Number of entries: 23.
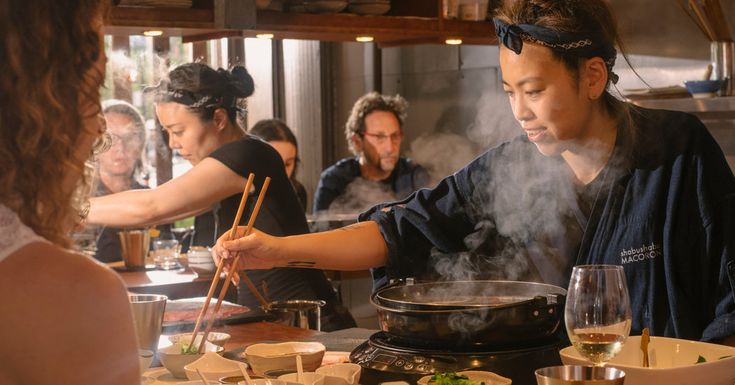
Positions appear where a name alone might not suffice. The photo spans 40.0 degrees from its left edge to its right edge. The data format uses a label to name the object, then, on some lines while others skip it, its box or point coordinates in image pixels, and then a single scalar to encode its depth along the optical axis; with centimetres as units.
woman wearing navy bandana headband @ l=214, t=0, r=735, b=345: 234
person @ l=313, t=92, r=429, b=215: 666
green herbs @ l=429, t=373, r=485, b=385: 180
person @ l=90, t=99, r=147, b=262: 562
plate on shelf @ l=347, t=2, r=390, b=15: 478
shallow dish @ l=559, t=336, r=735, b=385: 166
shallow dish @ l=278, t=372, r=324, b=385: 186
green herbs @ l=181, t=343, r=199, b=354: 221
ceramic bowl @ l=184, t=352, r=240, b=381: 202
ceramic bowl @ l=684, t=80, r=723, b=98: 493
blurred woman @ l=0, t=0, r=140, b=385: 113
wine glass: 171
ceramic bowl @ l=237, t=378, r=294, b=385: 180
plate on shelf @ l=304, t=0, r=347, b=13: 461
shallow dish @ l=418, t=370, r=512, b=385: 187
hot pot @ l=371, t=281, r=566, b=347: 200
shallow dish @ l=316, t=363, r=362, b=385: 191
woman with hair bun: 364
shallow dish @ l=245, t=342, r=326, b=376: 203
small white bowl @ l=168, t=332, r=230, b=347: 233
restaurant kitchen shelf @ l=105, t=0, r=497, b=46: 417
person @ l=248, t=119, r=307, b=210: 607
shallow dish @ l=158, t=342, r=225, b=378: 212
